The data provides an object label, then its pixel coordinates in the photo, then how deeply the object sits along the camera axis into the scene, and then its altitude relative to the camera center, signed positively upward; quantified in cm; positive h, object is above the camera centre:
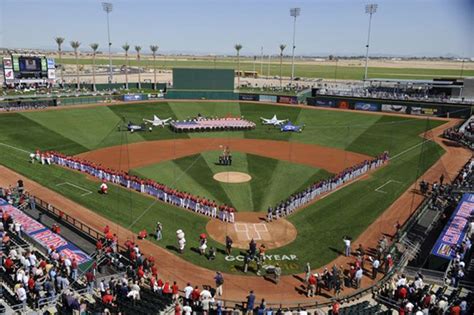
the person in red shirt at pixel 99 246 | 2031 -896
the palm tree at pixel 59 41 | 8435 +545
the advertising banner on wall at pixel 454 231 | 2094 -883
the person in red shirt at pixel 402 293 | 1703 -928
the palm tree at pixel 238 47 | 10325 +597
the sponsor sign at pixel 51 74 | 7751 -135
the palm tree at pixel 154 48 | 9799 +513
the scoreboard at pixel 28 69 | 7238 -46
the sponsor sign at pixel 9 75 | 7219 -158
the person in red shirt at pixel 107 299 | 1547 -884
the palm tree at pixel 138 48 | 10191 +507
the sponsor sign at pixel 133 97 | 7275 -516
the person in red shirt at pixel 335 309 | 1578 -932
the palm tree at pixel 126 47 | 9984 +533
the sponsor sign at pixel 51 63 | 7700 +66
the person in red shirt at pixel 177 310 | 1499 -897
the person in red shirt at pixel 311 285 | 1838 -982
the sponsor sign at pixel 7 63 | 7133 +56
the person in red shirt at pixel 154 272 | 1880 -943
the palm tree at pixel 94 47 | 9397 +496
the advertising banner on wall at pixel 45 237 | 1959 -891
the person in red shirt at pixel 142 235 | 2338 -967
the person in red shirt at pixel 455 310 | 1505 -883
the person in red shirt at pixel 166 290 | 1702 -930
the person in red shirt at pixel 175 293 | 1686 -936
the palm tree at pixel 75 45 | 8694 +483
